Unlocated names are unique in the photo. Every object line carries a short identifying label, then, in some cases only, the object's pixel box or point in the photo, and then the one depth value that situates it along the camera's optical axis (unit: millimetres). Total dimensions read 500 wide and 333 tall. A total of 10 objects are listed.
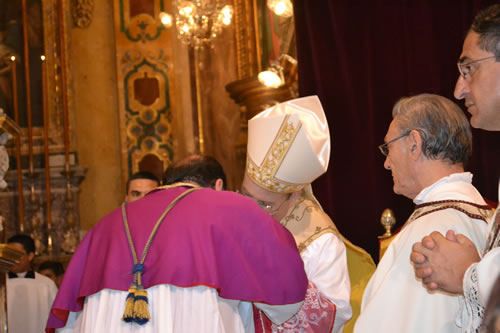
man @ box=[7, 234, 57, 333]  5992
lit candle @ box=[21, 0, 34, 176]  8625
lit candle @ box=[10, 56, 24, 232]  8094
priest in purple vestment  2736
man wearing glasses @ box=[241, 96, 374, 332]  3098
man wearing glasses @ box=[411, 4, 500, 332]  1797
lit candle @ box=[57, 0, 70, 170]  8812
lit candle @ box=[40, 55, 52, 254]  8616
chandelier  7918
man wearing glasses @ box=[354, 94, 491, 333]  2327
